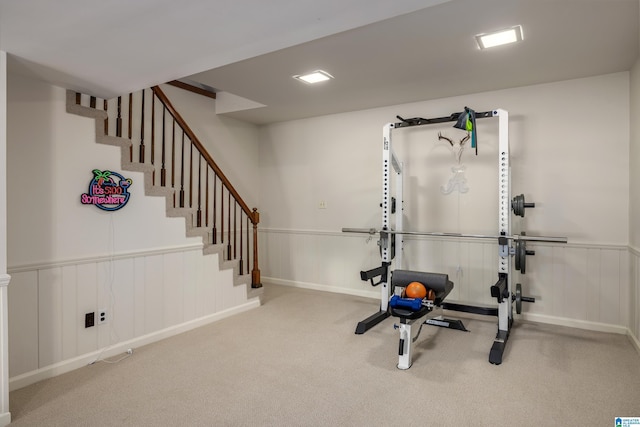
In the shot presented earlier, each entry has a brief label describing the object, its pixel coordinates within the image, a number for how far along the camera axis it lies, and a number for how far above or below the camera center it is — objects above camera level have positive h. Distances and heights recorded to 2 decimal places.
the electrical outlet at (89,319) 3.05 -0.85
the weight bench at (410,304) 2.95 -0.76
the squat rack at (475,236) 3.39 -0.26
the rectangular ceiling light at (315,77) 3.68 +1.34
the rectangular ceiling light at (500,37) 2.79 +1.31
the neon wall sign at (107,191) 3.07 +0.19
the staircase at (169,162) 3.20 +0.58
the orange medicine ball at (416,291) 3.25 -0.67
